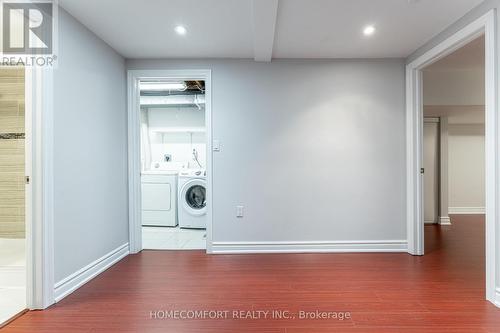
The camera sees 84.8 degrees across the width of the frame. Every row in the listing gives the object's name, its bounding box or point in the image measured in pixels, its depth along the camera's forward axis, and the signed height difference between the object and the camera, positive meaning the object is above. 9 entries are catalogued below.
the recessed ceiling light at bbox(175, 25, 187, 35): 2.44 +1.24
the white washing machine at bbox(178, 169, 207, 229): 4.39 -0.55
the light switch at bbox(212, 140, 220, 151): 3.16 +0.25
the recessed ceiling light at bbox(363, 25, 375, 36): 2.46 +1.25
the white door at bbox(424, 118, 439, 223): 4.82 -0.09
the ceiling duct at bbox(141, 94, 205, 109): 4.54 +1.11
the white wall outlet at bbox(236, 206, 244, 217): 3.17 -0.51
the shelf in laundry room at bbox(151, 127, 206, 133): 5.18 +0.69
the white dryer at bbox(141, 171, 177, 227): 4.55 -0.52
